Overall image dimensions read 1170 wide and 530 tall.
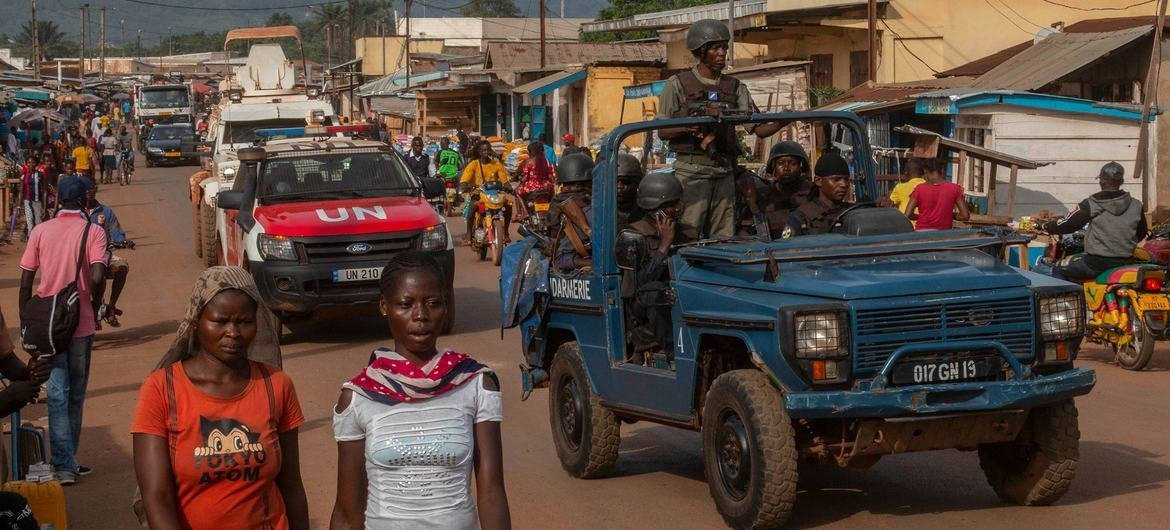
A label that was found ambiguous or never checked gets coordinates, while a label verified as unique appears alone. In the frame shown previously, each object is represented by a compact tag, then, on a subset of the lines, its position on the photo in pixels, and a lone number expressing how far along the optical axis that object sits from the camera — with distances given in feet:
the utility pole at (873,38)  94.82
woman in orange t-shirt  13.70
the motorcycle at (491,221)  68.64
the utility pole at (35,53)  236.22
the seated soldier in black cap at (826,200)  26.91
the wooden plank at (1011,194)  57.93
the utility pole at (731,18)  105.28
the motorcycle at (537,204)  65.14
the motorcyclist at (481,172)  73.26
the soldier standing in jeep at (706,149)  27.81
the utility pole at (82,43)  353.39
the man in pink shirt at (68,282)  28.02
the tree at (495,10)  475.76
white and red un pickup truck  45.65
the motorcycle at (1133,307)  39.50
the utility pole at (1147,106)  62.85
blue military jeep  21.88
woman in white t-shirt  12.50
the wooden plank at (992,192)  60.28
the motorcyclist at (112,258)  48.96
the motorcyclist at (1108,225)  40.88
